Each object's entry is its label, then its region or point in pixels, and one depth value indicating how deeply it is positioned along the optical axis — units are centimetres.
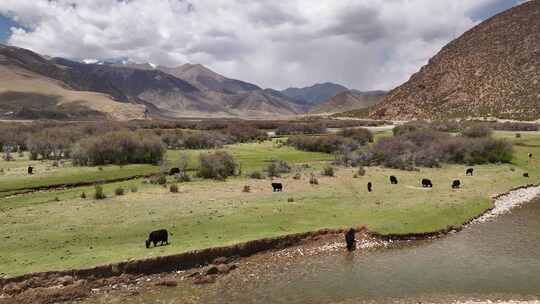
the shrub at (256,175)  5396
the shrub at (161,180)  4922
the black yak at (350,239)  2898
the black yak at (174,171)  5652
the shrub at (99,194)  4084
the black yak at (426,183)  4716
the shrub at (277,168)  5600
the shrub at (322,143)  8619
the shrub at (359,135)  9256
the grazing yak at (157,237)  2744
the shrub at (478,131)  7856
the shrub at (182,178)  5122
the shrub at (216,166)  5409
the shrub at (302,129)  13125
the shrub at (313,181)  4906
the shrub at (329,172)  5516
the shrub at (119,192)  4284
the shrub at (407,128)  9645
